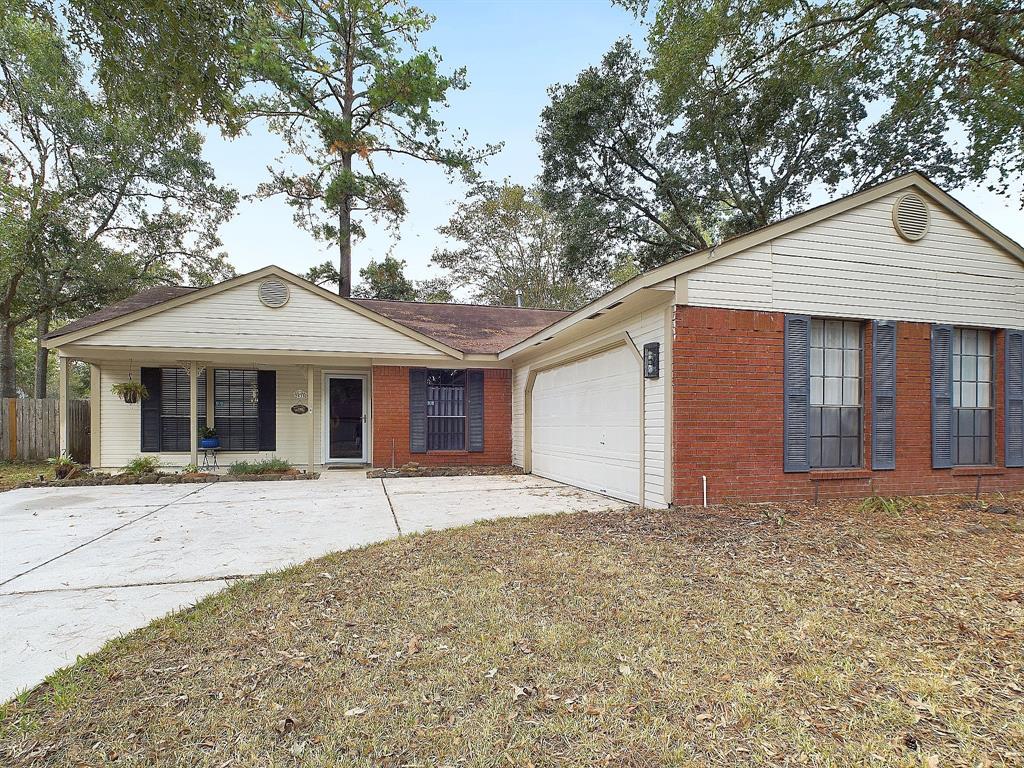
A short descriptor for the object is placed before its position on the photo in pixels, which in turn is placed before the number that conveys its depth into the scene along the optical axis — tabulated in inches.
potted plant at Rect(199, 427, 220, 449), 409.4
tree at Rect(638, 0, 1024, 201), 297.0
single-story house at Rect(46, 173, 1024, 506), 238.5
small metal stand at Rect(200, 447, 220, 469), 416.2
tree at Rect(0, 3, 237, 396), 581.8
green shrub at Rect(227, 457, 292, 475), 391.5
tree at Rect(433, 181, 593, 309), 929.5
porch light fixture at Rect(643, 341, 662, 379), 243.6
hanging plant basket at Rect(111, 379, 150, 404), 400.2
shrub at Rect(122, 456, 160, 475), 371.2
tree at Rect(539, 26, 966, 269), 542.6
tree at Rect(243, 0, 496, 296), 639.8
